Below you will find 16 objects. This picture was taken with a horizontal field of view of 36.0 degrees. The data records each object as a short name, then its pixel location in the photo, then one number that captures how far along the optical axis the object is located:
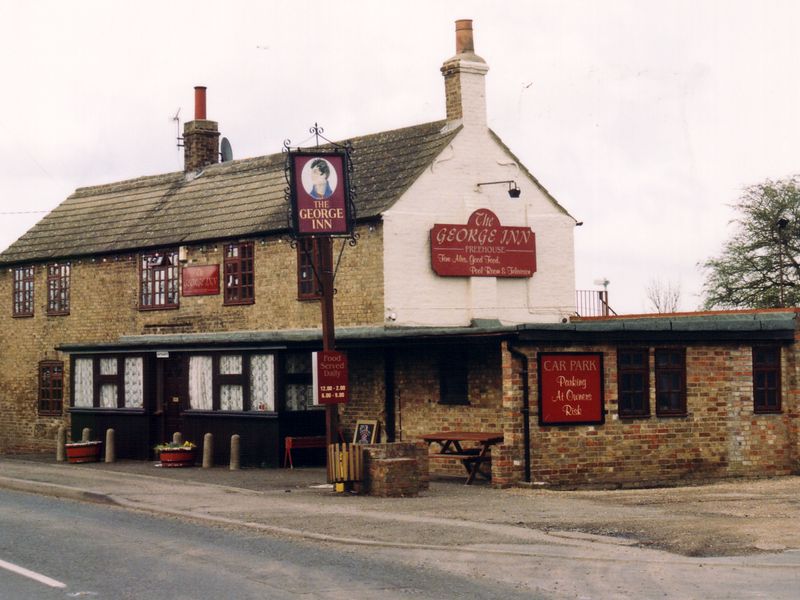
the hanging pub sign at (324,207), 22.20
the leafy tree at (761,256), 55.28
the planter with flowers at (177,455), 27.42
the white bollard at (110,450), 29.59
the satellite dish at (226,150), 39.41
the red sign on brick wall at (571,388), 22.19
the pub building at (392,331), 22.89
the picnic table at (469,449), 22.62
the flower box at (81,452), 29.45
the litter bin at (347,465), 20.34
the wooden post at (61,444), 30.39
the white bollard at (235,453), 26.41
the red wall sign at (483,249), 29.67
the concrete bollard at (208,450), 27.09
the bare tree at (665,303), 76.85
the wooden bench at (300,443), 26.67
